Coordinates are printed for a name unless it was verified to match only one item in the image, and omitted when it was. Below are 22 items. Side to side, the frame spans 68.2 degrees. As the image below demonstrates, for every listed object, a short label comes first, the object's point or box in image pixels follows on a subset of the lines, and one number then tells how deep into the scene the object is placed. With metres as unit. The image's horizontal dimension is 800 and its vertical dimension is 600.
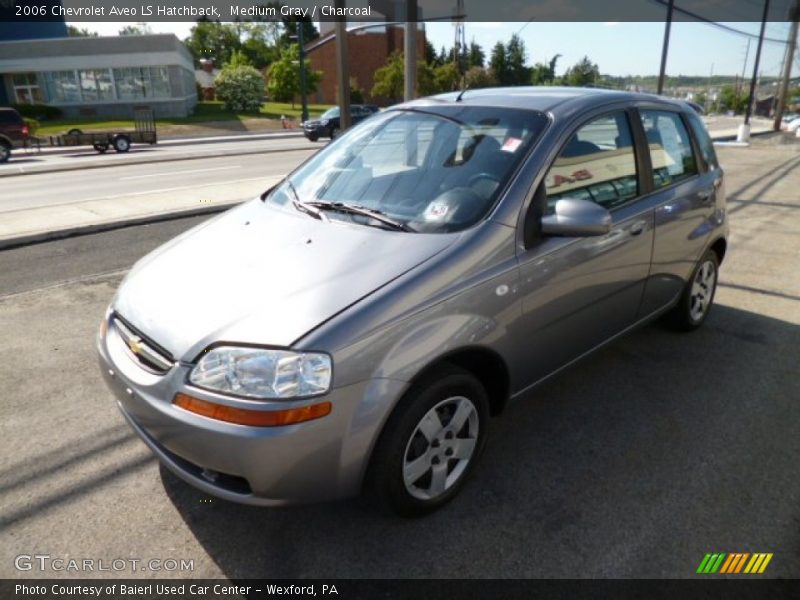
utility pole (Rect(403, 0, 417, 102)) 9.27
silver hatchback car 2.13
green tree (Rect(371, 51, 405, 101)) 54.53
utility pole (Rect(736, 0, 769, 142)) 27.15
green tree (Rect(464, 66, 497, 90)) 54.94
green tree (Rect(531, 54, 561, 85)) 83.85
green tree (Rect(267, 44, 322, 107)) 57.41
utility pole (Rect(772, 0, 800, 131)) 36.84
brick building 67.75
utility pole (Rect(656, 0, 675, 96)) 21.86
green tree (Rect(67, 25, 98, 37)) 96.86
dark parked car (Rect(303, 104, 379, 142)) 28.45
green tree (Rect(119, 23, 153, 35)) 88.90
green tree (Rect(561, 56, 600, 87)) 86.44
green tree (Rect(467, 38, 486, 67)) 81.06
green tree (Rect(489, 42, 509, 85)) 77.25
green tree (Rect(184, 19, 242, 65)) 80.12
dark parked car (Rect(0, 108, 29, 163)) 22.88
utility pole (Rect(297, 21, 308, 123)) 35.91
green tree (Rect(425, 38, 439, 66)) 73.46
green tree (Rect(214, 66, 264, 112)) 49.28
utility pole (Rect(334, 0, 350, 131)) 8.88
